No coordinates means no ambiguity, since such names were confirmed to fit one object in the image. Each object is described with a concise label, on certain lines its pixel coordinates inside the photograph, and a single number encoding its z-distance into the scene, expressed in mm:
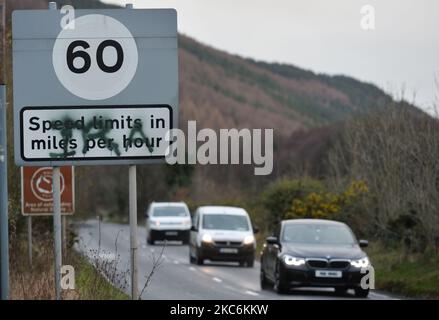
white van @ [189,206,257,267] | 34719
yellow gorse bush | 38759
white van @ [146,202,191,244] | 47438
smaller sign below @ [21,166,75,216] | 24214
